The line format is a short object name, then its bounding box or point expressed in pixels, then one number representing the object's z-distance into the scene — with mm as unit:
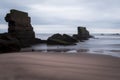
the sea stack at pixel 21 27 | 19641
